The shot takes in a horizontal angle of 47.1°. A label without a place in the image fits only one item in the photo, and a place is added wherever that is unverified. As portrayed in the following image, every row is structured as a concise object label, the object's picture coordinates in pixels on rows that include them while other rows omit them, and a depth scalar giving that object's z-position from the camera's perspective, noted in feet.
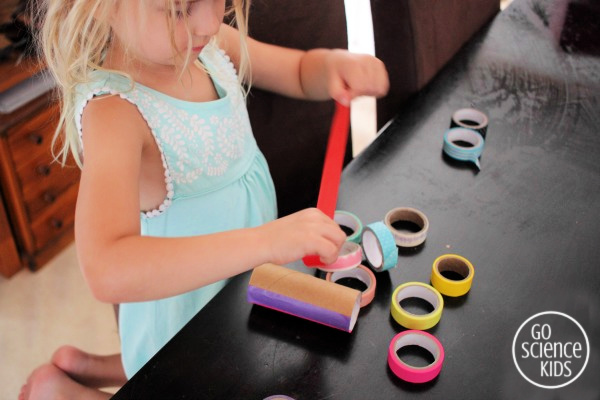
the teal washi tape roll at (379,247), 2.46
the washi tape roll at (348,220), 2.70
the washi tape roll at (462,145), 3.04
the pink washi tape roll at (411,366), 2.14
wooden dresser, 5.06
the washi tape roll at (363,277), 2.40
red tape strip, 2.57
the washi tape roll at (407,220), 2.61
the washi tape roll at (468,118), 3.26
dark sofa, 3.69
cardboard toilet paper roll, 2.29
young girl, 2.36
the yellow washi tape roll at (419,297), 2.31
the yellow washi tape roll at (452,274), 2.42
